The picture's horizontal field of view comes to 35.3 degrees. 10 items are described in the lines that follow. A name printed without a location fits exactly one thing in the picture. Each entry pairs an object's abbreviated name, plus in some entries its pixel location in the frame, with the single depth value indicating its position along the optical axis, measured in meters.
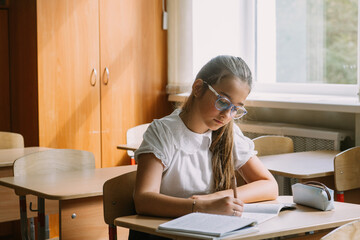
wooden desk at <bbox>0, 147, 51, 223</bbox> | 3.10
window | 3.82
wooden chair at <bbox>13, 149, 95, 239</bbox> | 2.62
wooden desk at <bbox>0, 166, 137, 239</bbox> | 2.25
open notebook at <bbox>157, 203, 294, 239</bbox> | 1.43
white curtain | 4.64
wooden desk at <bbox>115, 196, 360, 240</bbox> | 1.53
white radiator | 3.49
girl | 1.82
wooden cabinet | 4.16
